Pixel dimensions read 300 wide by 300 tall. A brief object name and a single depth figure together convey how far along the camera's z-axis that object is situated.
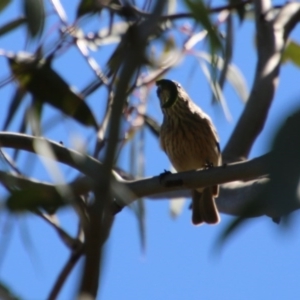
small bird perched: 9.12
